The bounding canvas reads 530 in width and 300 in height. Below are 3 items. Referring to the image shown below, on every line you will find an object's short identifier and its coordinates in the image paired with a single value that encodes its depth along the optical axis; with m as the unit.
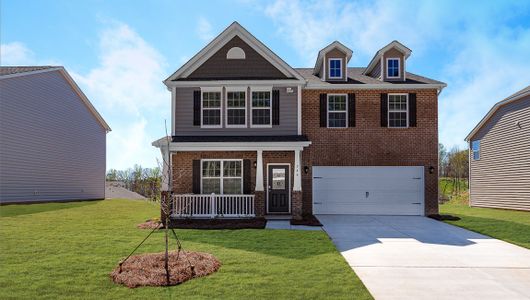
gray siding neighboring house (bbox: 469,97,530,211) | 19.05
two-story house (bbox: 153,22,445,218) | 14.70
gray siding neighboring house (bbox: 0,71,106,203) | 20.05
